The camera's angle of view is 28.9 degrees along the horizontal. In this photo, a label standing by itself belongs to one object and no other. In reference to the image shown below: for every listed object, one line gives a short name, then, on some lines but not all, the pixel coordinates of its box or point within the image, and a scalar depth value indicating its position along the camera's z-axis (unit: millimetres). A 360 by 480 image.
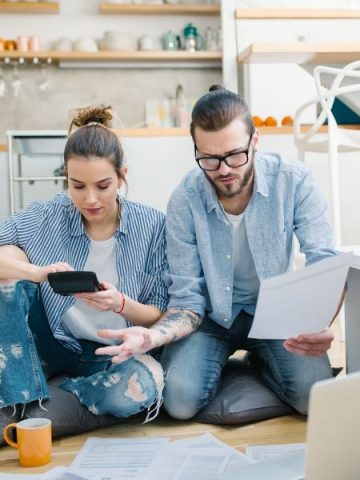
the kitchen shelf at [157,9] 5520
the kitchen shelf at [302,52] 3068
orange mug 1527
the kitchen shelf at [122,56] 5348
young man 1784
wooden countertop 3365
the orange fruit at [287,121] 3650
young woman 1718
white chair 2762
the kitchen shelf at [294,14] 4254
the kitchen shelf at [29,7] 5398
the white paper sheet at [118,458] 1447
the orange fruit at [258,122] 3539
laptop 830
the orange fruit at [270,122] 3543
